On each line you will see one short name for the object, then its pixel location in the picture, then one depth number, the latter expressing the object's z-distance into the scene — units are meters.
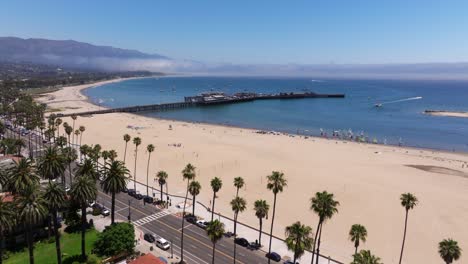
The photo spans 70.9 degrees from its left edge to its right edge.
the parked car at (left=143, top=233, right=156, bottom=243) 43.22
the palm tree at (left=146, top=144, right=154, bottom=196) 59.00
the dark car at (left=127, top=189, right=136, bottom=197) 58.50
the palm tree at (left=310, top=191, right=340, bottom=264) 34.38
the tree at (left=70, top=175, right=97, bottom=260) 36.72
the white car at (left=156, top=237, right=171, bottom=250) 41.93
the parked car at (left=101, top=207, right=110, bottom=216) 50.72
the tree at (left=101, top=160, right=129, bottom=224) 39.75
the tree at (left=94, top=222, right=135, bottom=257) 38.50
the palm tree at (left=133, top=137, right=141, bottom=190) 69.87
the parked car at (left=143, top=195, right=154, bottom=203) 56.02
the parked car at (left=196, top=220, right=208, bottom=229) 47.88
